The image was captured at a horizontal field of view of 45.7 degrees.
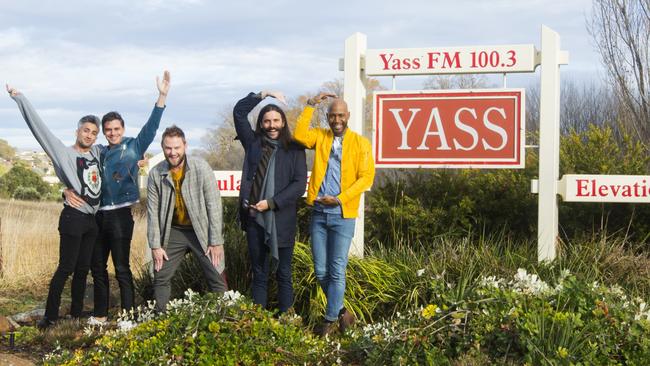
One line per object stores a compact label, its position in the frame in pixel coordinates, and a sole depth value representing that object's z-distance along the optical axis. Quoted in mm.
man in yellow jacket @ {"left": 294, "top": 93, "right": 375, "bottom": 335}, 5820
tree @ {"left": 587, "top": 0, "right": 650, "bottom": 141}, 15578
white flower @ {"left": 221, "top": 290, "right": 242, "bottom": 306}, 4871
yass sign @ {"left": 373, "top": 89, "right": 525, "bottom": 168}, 7977
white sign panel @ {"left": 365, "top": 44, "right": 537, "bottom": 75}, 7941
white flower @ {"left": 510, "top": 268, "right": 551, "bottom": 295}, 4781
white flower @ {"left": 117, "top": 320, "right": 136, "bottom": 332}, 5295
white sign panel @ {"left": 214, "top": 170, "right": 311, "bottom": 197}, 8438
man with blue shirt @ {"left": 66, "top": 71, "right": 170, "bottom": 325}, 6395
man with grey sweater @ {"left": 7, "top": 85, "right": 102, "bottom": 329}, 6340
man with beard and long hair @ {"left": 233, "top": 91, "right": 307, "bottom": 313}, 5852
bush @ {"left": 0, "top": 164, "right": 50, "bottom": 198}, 30578
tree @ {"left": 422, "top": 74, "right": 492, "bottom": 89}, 29688
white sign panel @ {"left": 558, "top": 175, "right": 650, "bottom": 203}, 7773
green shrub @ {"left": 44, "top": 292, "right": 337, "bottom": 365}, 4484
